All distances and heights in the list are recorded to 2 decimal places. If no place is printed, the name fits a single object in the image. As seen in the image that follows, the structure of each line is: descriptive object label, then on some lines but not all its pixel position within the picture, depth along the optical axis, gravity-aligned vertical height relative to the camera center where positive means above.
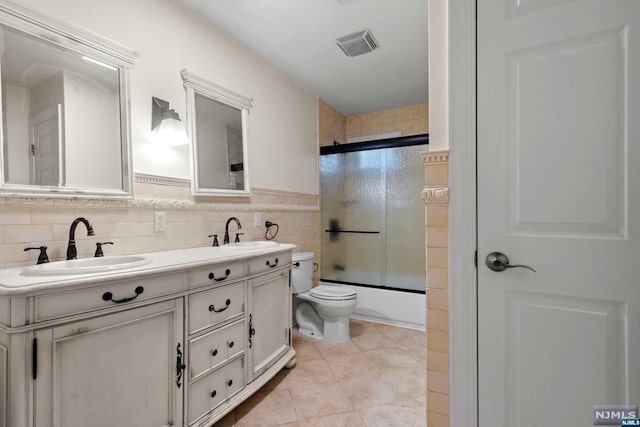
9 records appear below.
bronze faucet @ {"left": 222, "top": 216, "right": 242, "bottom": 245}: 2.10 -0.12
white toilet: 2.43 -0.81
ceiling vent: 2.22 +1.37
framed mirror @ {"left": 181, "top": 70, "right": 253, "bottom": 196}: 1.94 +0.56
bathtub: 2.81 -0.98
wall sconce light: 1.71 +0.54
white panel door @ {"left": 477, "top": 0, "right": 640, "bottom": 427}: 0.95 +0.01
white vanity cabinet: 0.89 -0.51
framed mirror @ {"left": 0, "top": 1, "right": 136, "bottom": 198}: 1.21 +0.50
